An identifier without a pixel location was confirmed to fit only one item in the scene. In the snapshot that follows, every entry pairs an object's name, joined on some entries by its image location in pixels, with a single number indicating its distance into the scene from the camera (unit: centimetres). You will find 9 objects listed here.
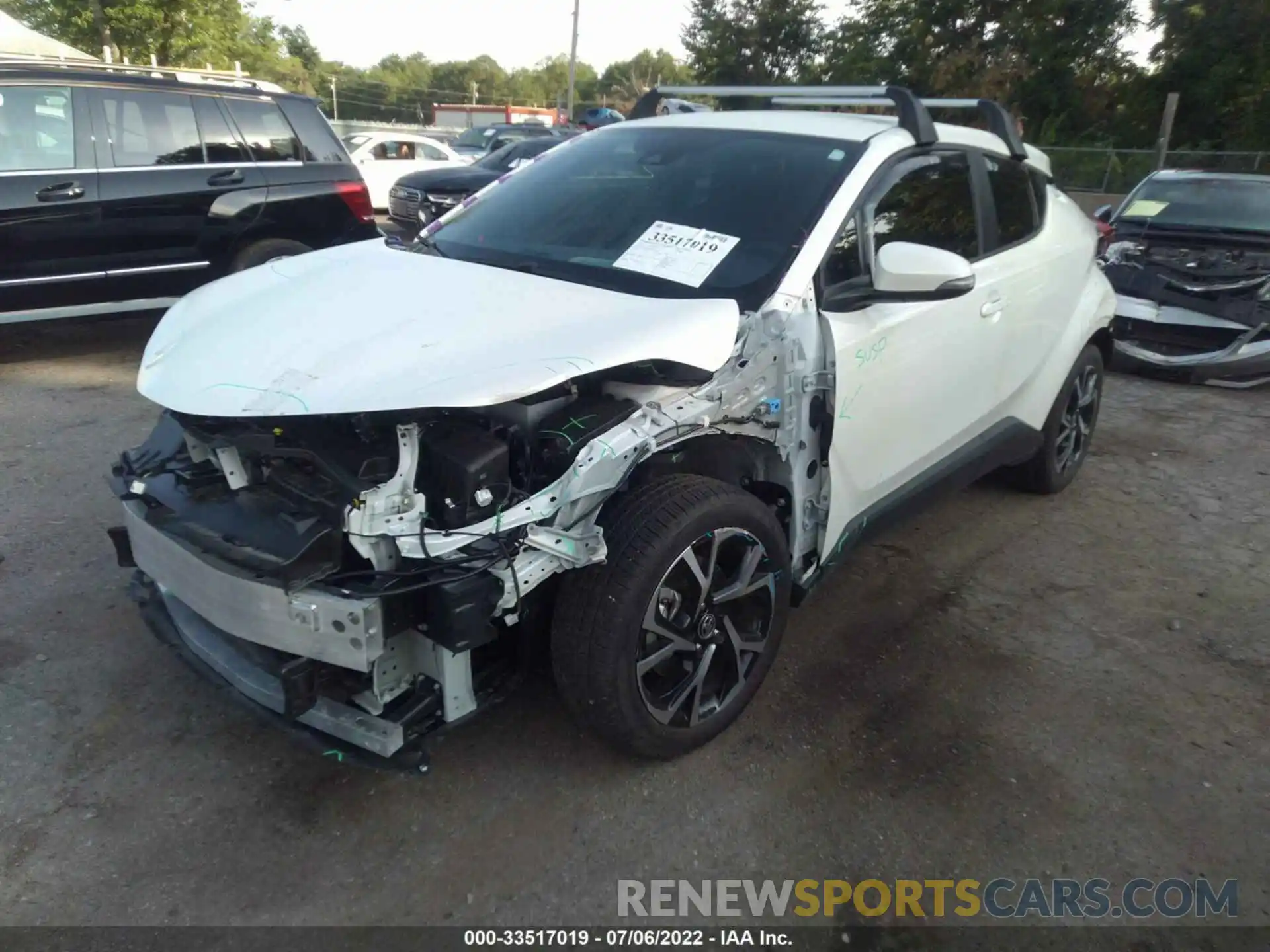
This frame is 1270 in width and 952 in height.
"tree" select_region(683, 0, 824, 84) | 3591
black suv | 587
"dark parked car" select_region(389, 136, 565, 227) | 1210
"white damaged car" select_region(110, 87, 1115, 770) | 220
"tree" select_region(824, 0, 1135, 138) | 2620
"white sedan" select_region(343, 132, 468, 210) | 1528
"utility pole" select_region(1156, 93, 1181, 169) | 1662
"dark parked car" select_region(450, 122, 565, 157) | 2009
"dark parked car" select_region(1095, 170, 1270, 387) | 688
